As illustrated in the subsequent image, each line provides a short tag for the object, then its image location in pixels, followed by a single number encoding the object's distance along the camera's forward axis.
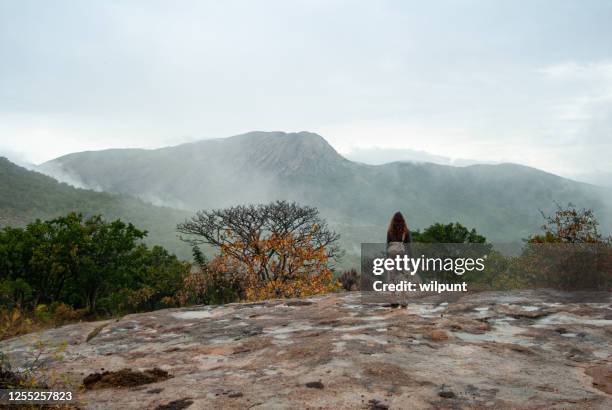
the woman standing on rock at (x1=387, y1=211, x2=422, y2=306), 10.76
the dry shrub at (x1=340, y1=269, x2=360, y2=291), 26.10
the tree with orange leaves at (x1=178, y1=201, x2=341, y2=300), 20.11
